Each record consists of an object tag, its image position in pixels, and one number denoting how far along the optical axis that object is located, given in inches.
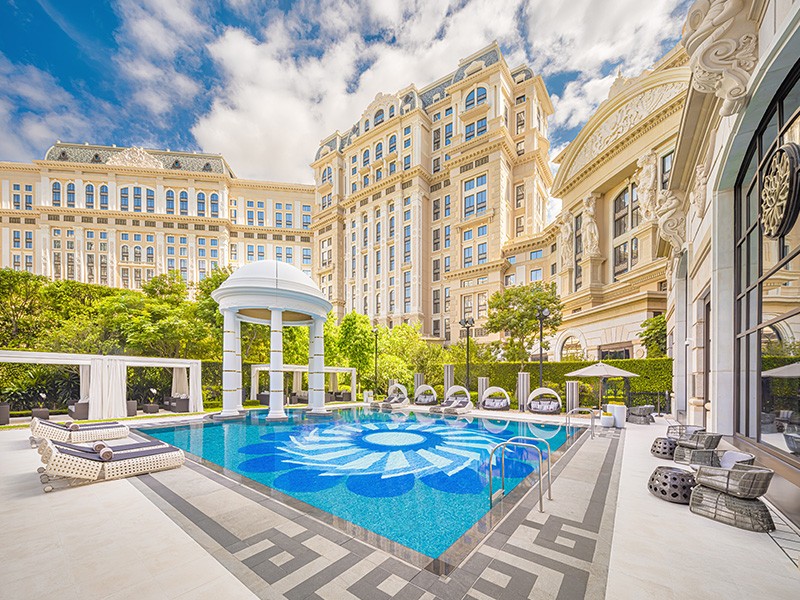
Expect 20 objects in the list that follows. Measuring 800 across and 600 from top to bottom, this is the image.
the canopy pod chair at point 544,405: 671.1
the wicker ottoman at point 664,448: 329.4
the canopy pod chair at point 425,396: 854.5
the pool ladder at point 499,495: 219.4
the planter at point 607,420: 521.7
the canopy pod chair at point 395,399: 820.4
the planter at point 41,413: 582.1
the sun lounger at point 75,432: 337.4
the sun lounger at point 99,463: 245.0
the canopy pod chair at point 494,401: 725.3
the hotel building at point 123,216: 2206.0
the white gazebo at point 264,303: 609.3
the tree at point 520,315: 991.0
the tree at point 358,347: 1048.2
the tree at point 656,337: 859.1
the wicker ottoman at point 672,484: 218.5
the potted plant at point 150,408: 689.6
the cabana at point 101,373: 509.8
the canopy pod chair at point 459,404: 692.1
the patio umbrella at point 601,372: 560.4
